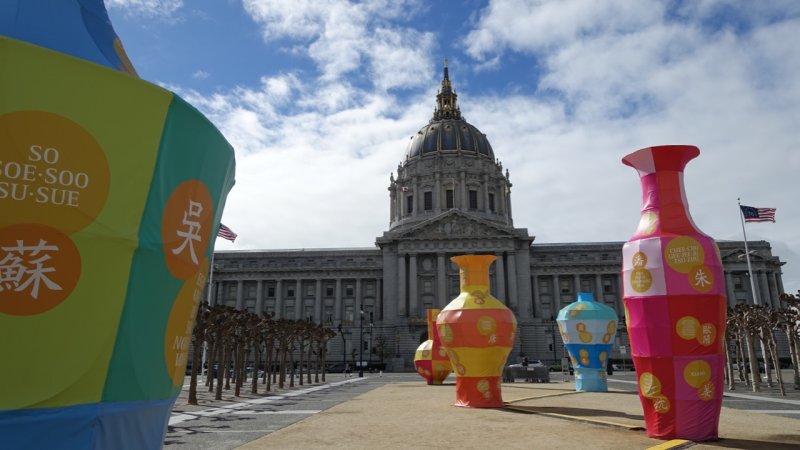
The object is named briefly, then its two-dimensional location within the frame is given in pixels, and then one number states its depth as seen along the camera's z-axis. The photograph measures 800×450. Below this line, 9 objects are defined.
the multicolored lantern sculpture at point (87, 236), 3.37
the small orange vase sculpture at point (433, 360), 41.59
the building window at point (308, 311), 95.36
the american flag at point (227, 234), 47.91
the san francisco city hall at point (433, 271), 86.00
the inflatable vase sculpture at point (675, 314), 13.38
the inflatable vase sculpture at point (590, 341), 32.66
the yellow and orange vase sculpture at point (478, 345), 22.64
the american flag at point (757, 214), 45.12
